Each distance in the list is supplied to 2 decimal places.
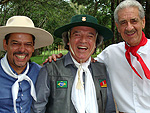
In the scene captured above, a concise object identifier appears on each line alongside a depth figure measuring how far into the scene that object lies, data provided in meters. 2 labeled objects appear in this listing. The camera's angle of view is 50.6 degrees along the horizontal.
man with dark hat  2.45
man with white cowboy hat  2.50
